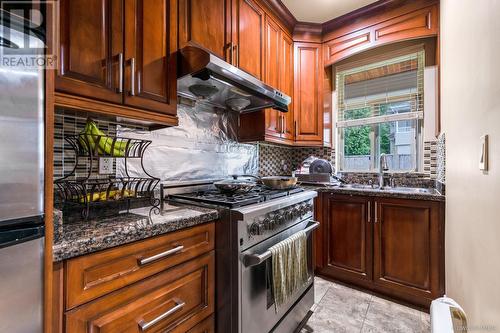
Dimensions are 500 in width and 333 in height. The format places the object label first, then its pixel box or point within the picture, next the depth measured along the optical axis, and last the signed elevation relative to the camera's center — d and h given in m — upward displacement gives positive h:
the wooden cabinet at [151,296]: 0.70 -0.49
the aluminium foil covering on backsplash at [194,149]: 1.51 +0.13
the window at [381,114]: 2.51 +0.61
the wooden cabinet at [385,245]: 1.86 -0.71
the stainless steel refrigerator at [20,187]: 0.52 -0.05
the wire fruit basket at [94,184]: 1.01 -0.08
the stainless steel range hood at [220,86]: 1.28 +0.53
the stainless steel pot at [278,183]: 1.80 -0.14
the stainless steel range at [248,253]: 1.13 -0.45
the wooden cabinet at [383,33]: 2.16 +1.38
